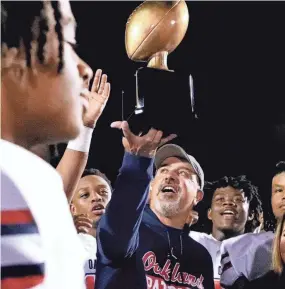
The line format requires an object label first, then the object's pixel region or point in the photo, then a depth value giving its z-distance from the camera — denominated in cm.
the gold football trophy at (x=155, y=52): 155
